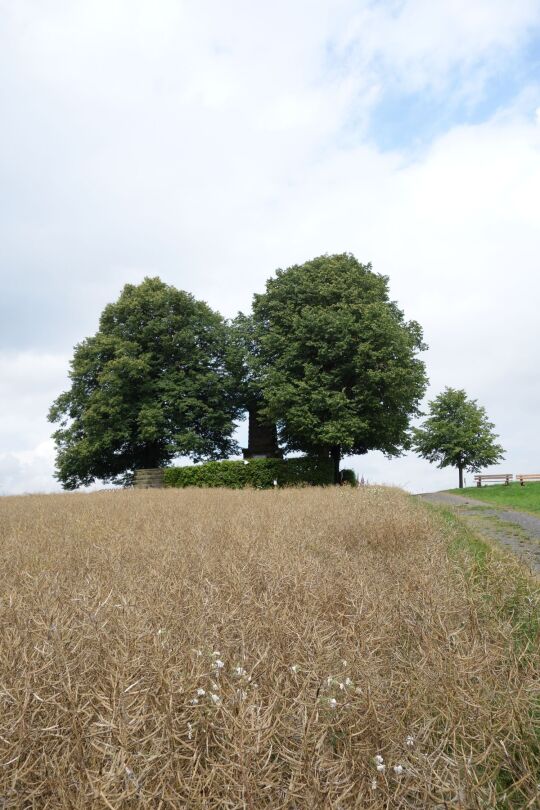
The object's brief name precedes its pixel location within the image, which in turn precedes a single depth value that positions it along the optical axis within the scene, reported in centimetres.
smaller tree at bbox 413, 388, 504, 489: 4169
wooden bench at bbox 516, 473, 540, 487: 3508
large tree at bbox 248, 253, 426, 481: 2519
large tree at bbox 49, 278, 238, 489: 3055
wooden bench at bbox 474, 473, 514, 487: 3777
